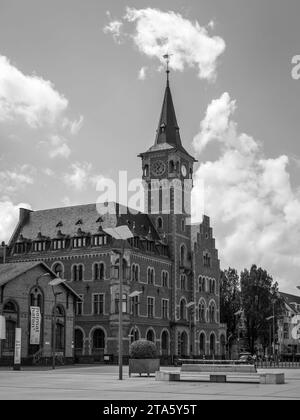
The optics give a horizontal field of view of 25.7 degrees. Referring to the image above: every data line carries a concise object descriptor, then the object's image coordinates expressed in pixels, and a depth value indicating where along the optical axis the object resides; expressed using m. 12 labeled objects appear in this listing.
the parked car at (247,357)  69.31
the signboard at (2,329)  54.97
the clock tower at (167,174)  86.56
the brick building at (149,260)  74.31
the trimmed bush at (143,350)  35.16
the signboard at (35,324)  60.09
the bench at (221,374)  28.39
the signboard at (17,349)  47.75
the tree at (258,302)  99.50
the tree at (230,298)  105.06
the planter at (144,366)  35.00
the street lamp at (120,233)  36.17
